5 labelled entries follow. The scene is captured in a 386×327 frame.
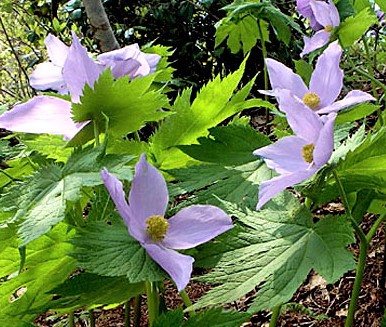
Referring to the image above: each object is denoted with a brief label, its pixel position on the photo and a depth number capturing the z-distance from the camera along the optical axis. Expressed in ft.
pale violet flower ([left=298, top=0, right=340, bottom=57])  2.88
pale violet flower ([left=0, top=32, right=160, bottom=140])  2.06
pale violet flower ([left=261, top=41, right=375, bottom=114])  2.21
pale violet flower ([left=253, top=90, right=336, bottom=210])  1.92
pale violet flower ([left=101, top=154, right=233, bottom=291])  1.91
